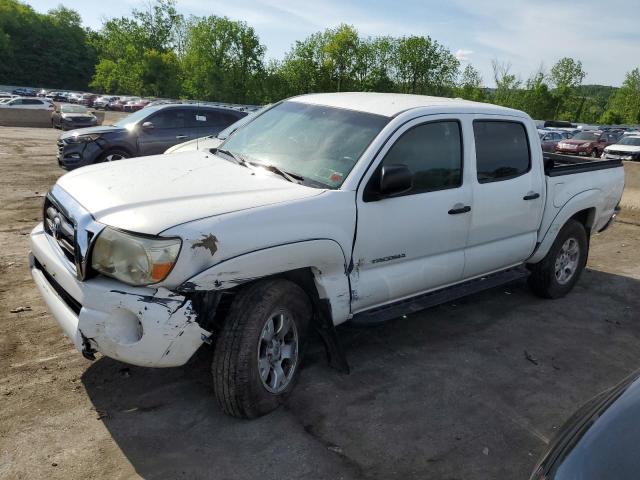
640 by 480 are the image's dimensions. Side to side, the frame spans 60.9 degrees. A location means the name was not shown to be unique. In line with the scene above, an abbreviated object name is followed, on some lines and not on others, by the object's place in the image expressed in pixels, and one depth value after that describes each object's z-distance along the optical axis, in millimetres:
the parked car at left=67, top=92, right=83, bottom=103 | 57278
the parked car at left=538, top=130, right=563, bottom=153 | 28297
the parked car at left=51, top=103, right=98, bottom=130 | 25984
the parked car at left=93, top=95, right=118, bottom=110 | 53688
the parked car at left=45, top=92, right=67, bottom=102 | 58347
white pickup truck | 2824
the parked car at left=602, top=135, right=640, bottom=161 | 24375
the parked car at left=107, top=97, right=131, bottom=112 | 51553
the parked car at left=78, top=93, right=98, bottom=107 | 56722
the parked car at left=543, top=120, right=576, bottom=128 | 48528
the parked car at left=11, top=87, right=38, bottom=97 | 61719
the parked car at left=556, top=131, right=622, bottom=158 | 28031
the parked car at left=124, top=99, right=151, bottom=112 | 48812
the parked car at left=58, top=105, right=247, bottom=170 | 10828
